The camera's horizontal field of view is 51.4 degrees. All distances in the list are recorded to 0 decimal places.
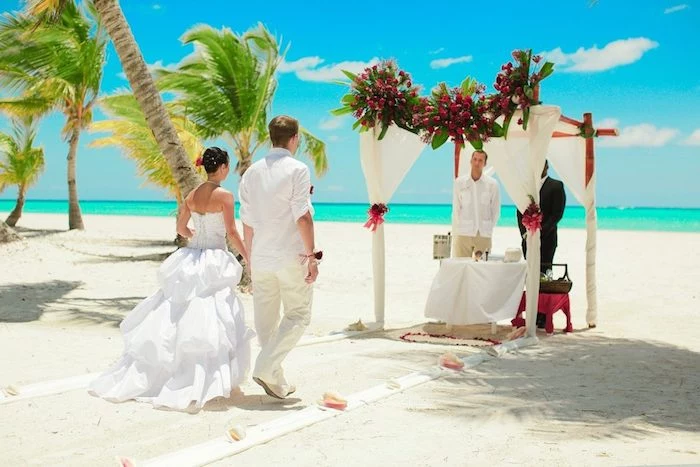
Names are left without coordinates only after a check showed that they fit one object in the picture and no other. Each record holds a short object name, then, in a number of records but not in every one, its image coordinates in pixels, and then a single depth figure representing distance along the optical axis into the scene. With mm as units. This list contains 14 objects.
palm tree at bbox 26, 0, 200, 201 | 9469
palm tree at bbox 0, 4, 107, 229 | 16656
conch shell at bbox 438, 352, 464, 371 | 6512
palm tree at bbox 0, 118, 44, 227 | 23759
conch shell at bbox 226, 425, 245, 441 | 4195
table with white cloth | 8156
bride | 4922
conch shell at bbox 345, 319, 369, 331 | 8617
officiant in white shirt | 9125
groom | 4785
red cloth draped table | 8852
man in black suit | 9305
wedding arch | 7957
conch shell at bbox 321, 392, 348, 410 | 4988
